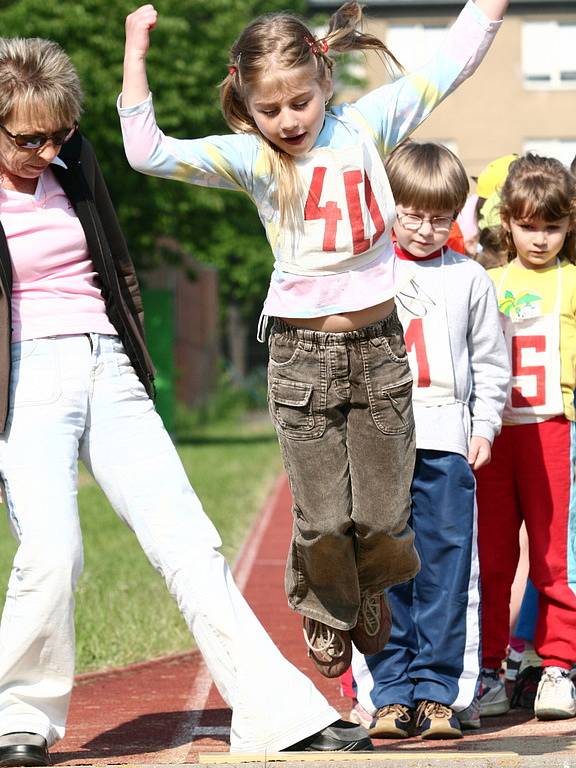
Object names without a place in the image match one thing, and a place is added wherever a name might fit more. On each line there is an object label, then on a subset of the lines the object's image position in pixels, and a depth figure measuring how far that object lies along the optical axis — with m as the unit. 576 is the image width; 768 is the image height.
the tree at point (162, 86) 46.50
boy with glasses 10.43
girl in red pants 11.23
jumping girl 8.49
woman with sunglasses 8.86
